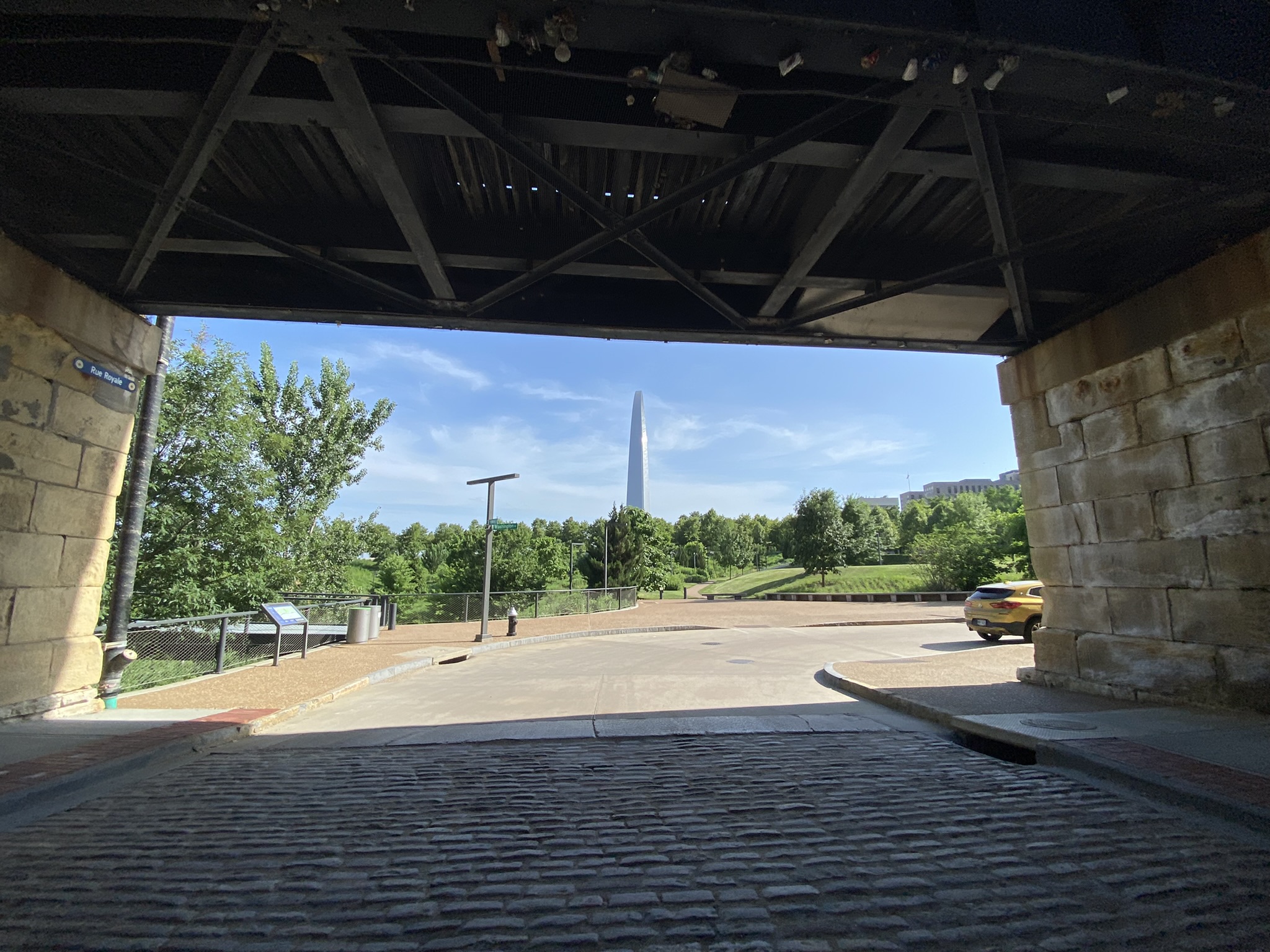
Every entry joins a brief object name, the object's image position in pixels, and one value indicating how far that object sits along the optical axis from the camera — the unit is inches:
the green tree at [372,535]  1296.8
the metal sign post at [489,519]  668.1
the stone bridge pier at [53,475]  213.2
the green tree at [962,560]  1407.5
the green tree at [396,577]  1969.7
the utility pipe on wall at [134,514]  309.0
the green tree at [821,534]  1925.4
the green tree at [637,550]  1779.0
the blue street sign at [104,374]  240.2
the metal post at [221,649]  397.4
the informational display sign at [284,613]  427.8
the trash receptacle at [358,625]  625.9
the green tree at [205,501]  751.7
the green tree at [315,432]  1290.6
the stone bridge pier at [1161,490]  212.1
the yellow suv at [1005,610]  537.0
